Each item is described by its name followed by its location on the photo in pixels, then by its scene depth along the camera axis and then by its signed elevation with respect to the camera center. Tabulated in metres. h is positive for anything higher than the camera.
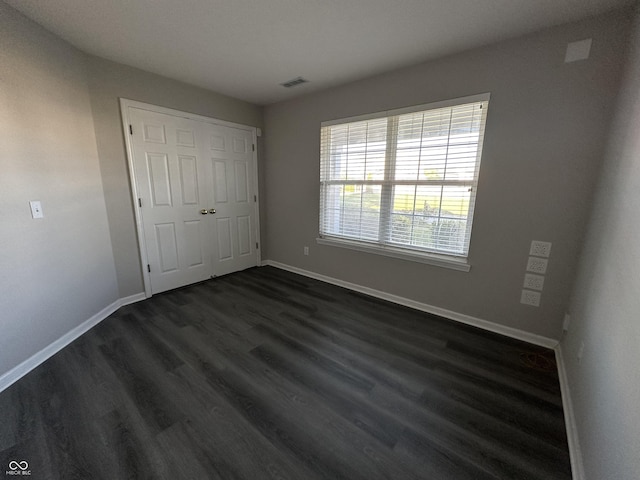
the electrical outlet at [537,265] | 2.12 -0.60
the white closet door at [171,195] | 2.84 -0.12
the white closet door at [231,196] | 3.49 -0.14
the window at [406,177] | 2.37 +0.13
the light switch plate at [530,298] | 2.19 -0.90
